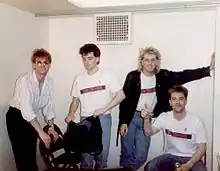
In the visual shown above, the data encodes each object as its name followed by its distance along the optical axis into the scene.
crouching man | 3.50
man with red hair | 3.53
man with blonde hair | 3.92
